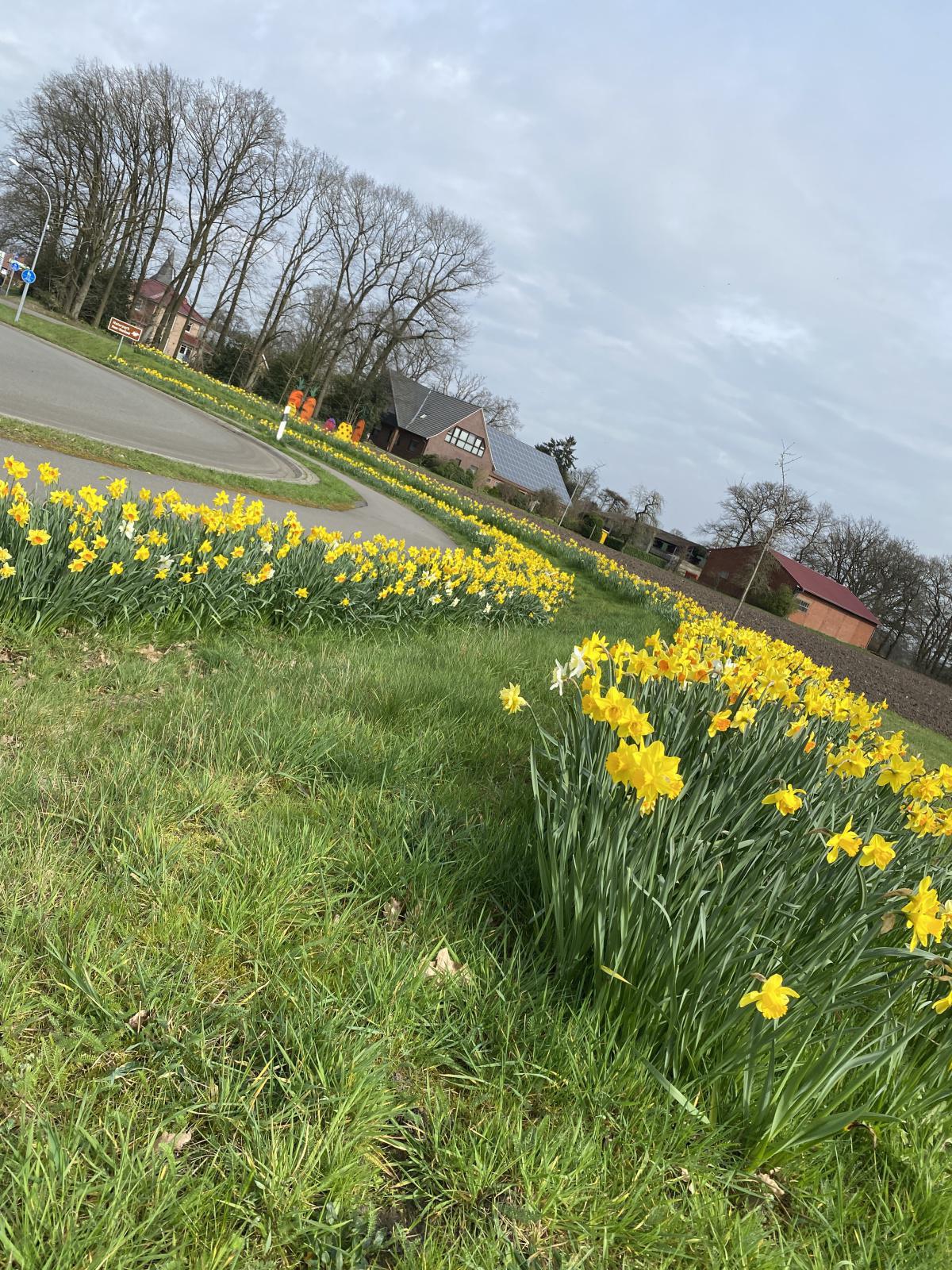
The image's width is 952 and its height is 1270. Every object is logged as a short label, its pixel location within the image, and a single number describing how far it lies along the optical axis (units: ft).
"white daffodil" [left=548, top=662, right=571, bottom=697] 7.68
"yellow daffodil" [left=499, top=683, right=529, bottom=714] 7.97
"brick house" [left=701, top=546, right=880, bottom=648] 169.17
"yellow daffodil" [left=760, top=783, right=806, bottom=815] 6.66
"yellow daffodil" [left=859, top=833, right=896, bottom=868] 5.97
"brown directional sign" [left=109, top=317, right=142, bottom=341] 84.28
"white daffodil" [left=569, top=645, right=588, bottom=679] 7.68
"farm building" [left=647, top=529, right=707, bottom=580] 277.64
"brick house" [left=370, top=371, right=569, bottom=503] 189.57
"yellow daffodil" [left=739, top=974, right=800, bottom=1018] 4.64
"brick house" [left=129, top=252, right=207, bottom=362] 212.84
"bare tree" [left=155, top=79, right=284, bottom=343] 120.88
